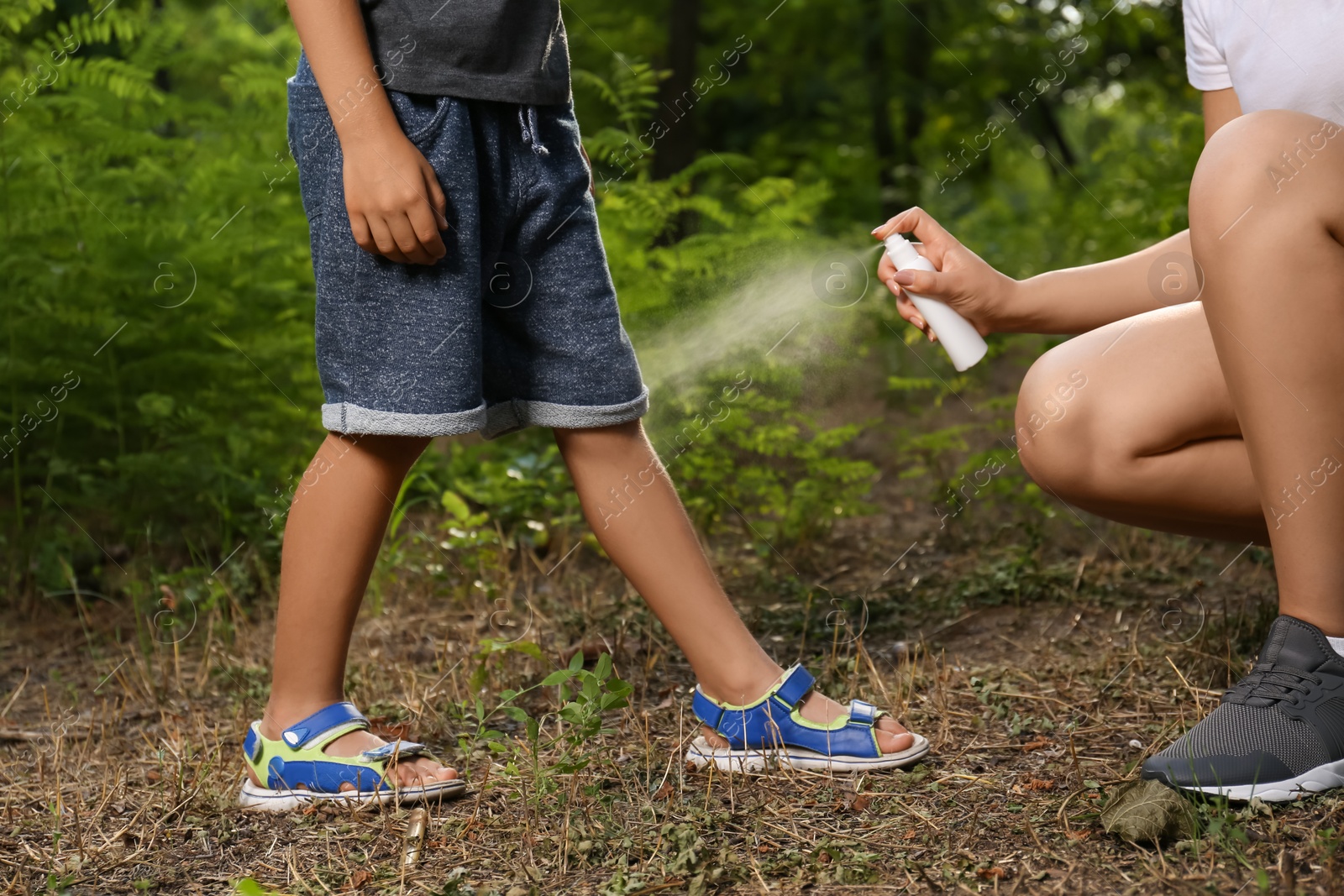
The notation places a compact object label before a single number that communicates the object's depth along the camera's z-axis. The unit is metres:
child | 1.79
